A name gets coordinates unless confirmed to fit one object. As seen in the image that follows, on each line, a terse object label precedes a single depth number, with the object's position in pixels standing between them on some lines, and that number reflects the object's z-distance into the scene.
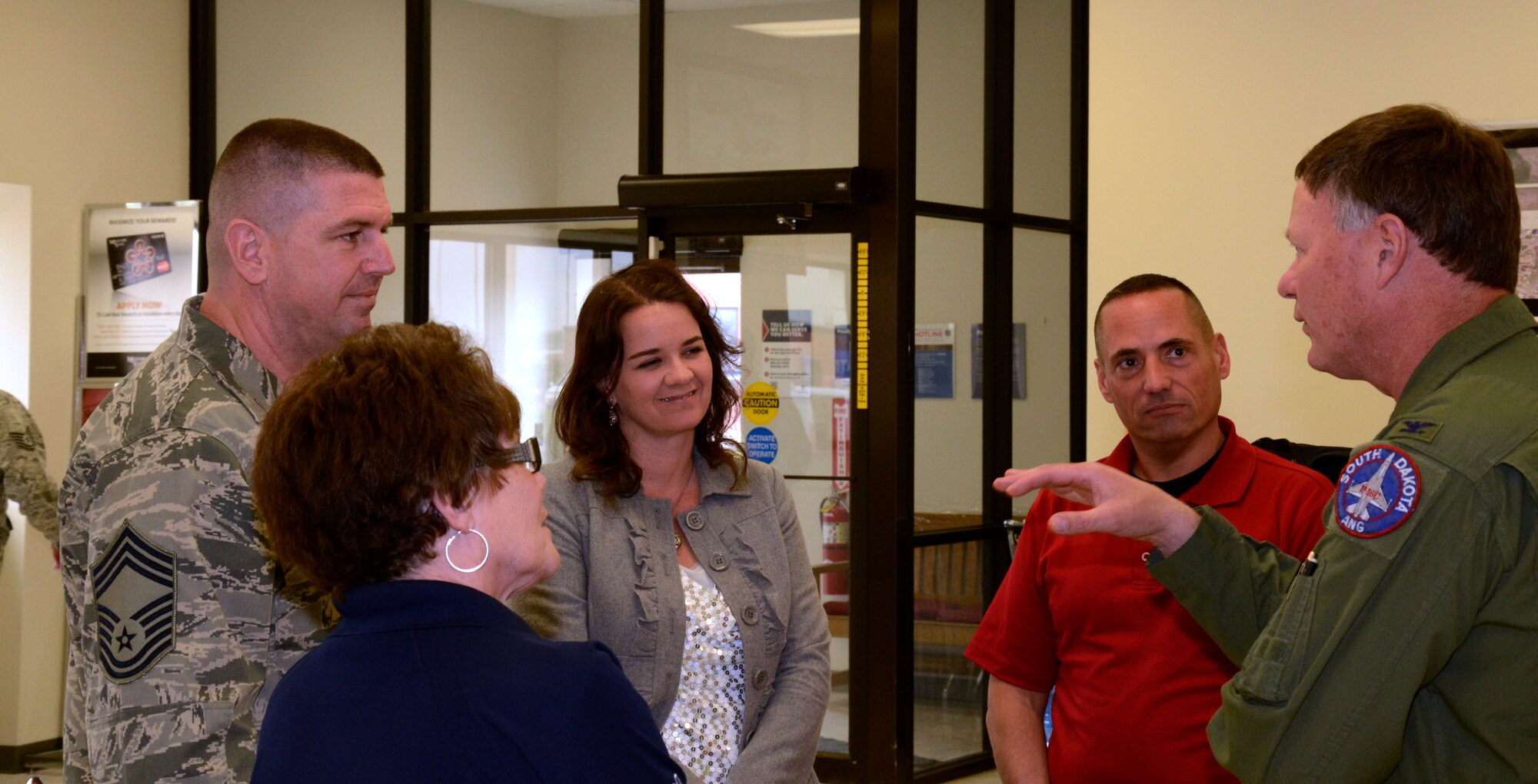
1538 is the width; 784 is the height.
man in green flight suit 1.39
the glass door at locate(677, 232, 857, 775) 5.93
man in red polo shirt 2.19
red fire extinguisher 5.92
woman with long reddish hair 2.26
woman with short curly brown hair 1.27
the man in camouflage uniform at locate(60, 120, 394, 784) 1.61
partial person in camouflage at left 5.42
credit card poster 6.34
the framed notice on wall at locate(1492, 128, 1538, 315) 3.40
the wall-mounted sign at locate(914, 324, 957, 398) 6.06
